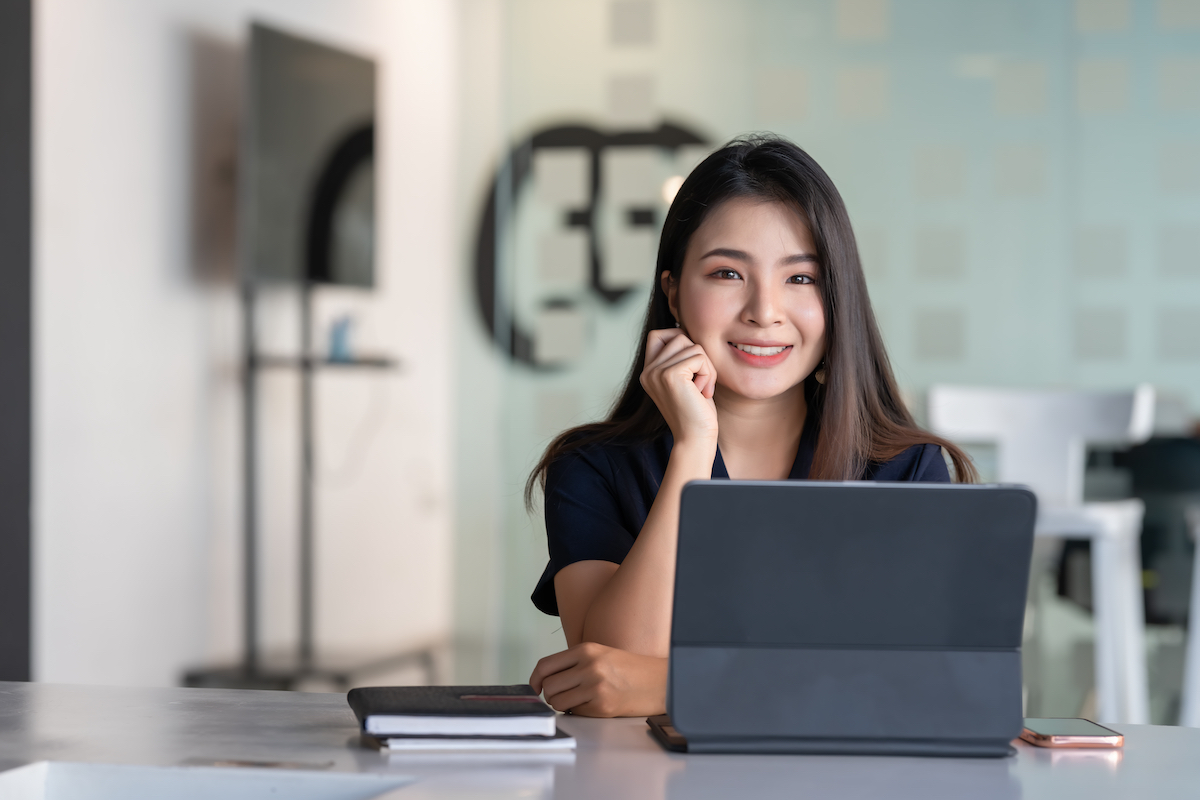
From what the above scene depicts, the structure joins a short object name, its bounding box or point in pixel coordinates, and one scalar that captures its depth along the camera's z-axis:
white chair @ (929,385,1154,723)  2.96
